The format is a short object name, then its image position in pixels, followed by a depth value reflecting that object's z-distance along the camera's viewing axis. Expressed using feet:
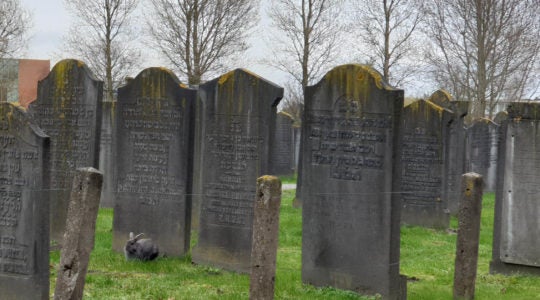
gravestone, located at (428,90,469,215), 53.01
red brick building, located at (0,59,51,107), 122.62
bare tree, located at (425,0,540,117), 91.86
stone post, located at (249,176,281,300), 20.26
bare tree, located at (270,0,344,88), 113.91
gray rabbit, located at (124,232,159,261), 33.17
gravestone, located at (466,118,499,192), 75.46
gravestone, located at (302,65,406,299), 26.71
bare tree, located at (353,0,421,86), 105.29
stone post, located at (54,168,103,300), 20.10
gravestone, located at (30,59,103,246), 36.19
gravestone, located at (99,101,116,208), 54.03
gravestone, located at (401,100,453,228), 47.93
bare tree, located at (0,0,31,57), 114.52
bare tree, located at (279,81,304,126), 178.50
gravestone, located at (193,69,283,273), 32.07
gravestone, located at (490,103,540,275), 32.71
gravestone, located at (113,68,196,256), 34.53
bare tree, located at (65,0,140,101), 111.65
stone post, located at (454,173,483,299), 26.23
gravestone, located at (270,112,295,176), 96.43
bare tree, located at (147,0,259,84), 106.63
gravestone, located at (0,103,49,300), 23.29
